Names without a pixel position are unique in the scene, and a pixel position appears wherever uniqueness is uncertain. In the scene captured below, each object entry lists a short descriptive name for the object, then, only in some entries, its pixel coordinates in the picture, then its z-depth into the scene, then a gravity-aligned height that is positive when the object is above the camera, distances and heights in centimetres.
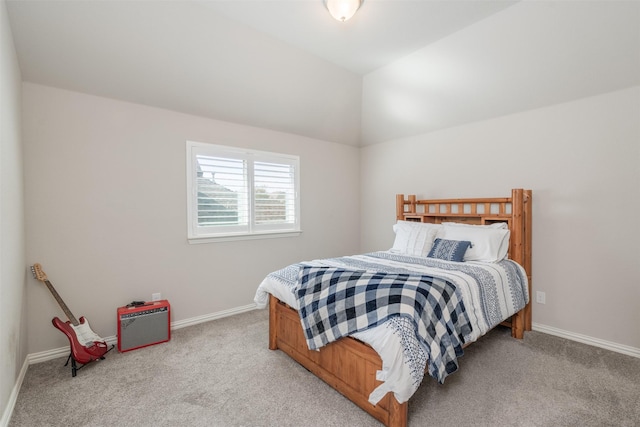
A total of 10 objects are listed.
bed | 157 -66
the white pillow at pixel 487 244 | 275 -34
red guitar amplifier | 253 -101
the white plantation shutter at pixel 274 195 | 365 +20
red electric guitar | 221 -98
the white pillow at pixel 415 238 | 310 -32
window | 320 +21
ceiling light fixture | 209 +146
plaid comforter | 163 -60
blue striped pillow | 278 -40
